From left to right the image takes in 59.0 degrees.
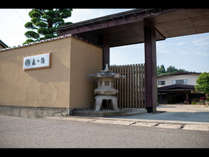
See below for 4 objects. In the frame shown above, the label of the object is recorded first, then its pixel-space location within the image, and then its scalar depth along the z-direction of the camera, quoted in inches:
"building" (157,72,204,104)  933.2
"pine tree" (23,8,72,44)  714.2
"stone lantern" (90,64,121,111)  316.5
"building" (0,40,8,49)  568.1
